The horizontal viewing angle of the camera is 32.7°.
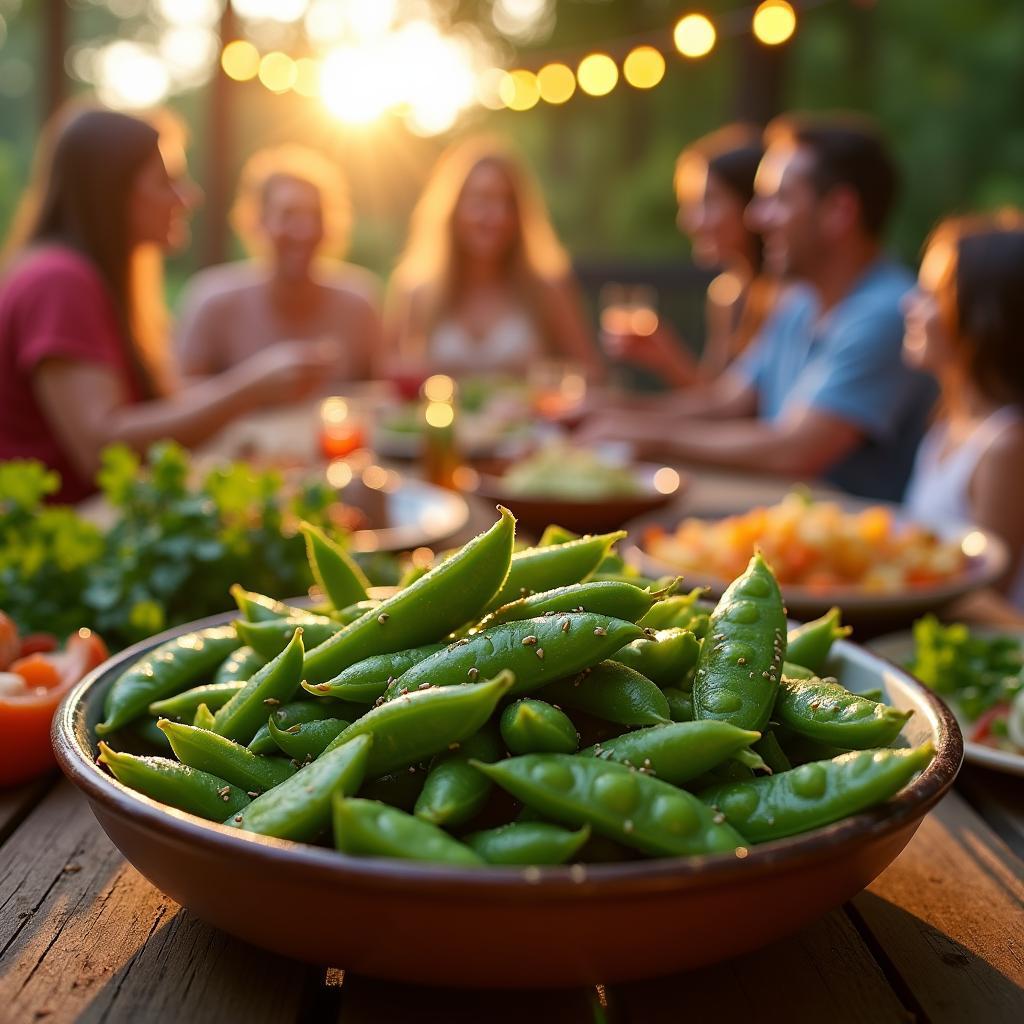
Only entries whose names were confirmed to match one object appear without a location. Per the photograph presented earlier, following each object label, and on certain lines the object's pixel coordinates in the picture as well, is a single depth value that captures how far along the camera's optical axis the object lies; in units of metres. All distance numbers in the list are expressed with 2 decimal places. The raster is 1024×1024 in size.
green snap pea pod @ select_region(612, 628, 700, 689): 0.79
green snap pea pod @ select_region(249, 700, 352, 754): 0.76
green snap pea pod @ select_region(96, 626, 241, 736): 0.87
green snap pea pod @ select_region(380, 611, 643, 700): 0.72
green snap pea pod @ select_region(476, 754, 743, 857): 0.64
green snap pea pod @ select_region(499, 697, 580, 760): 0.68
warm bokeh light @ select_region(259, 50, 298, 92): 3.30
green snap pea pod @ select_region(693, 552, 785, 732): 0.74
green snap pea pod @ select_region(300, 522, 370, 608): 0.97
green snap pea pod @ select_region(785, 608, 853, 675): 0.98
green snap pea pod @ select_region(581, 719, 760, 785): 0.68
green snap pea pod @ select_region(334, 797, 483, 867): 0.61
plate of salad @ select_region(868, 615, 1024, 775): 1.11
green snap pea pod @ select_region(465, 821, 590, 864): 0.63
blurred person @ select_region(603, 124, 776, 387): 2.75
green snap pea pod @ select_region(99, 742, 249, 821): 0.72
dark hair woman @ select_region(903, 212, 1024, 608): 1.67
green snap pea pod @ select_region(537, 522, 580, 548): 0.98
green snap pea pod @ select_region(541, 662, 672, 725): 0.73
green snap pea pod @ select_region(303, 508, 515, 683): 0.79
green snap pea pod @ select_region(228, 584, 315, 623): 0.95
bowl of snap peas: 0.60
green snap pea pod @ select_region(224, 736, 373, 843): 0.65
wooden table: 0.71
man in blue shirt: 1.94
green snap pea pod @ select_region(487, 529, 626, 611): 0.87
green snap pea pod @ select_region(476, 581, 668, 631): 0.79
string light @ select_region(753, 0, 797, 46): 2.51
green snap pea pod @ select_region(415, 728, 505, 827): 0.65
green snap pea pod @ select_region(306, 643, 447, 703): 0.74
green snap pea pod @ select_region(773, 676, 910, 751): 0.74
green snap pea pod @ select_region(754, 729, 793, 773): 0.76
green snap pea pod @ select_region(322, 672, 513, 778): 0.67
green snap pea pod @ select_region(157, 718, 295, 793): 0.74
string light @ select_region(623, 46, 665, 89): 2.74
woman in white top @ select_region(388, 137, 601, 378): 3.01
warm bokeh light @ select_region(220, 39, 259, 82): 3.41
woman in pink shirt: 1.87
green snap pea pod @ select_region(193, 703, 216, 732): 0.81
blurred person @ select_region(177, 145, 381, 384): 2.87
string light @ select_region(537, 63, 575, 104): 2.89
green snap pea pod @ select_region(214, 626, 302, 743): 0.77
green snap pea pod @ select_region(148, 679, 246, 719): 0.85
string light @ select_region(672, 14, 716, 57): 2.48
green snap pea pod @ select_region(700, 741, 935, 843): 0.67
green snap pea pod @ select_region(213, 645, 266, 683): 0.89
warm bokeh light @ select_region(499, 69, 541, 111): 2.96
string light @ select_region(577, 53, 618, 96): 2.81
